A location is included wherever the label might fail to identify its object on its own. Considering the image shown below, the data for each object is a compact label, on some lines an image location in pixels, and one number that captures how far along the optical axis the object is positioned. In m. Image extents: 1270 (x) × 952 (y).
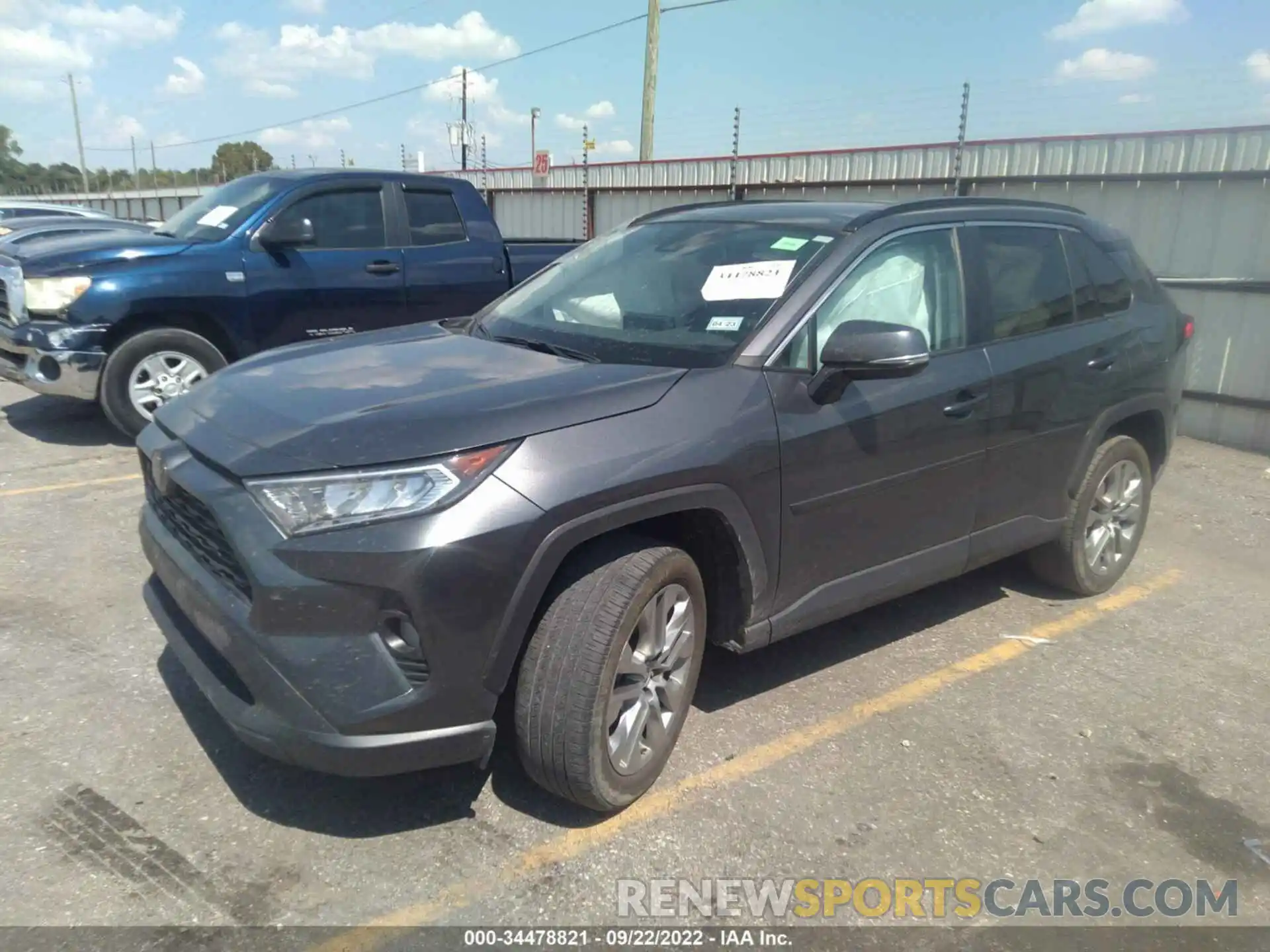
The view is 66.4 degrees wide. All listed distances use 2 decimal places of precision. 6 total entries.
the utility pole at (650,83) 18.61
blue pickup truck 6.17
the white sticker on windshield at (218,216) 6.86
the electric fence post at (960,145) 9.67
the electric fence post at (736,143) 12.62
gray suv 2.45
